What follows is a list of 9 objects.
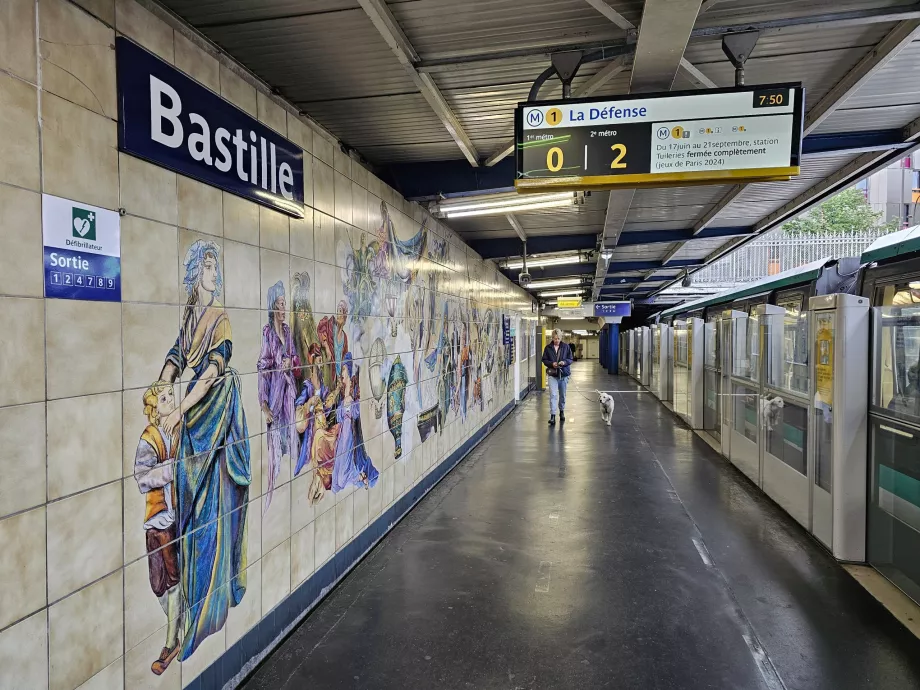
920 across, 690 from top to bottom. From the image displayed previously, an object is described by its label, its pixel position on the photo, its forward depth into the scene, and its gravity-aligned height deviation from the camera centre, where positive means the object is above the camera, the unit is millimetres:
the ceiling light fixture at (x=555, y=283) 14100 +1376
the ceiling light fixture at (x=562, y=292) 17650 +1378
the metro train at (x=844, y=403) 3953 -574
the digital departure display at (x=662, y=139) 3074 +1104
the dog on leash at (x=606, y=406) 11149 -1401
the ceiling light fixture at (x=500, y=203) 5500 +1341
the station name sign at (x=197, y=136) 2268 +959
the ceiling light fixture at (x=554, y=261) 10492 +1436
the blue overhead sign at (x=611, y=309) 19109 +927
